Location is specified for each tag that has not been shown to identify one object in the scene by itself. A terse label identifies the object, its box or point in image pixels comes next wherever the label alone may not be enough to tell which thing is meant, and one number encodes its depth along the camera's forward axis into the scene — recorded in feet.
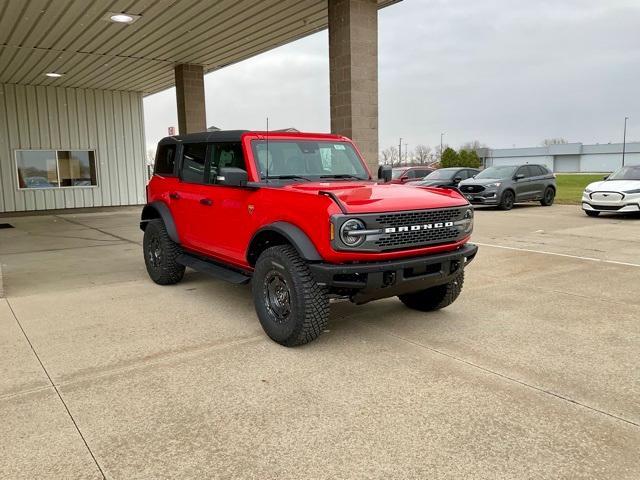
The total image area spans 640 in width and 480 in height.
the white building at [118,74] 35.22
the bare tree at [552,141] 397.80
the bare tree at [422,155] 325.42
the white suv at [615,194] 42.42
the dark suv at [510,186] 54.80
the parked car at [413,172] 69.72
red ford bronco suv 13.05
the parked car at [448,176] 62.50
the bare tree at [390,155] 311.06
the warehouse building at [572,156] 301.22
